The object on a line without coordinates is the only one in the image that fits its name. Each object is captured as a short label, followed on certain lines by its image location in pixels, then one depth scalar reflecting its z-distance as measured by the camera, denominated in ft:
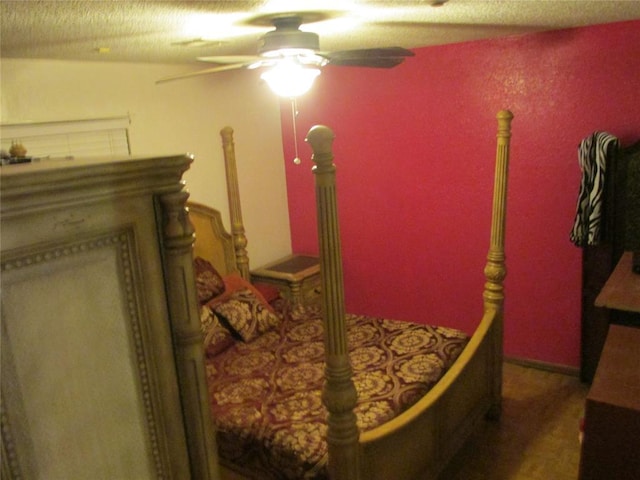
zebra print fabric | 10.12
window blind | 9.51
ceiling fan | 7.03
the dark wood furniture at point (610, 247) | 10.15
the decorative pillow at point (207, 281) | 11.05
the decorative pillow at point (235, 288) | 11.16
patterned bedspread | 7.39
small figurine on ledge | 4.45
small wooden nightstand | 13.44
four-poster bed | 6.13
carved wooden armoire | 2.67
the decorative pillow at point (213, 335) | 10.07
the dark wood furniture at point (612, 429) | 5.48
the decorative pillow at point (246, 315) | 10.63
